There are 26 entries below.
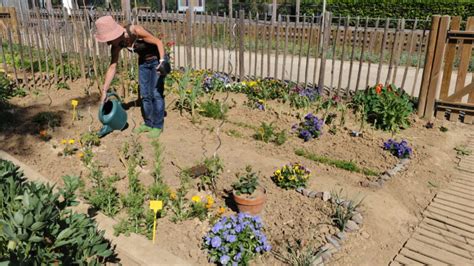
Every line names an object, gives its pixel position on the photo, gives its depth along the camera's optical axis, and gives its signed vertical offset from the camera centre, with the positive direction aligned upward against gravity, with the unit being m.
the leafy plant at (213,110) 5.90 -1.47
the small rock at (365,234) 3.32 -1.76
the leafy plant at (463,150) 4.99 -1.66
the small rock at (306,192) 3.84 -1.67
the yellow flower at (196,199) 3.38 -1.54
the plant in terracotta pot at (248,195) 3.36 -1.52
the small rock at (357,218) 3.44 -1.70
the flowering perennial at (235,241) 2.82 -1.59
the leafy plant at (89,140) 4.71 -1.53
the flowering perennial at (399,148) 4.71 -1.56
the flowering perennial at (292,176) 3.89 -1.56
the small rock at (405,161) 4.61 -1.66
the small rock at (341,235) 3.22 -1.72
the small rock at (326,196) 3.73 -1.65
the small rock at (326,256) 2.98 -1.74
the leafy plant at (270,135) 5.04 -1.56
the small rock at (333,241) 3.14 -1.73
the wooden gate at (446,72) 5.75 -0.89
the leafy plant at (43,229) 1.75 -1.06
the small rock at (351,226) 3.33 -1.71
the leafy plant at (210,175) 3.84 -1.57
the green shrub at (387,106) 5.55 -1.33
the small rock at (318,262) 2.91 -1.74
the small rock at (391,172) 4.32 -1.67
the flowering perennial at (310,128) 5.16 -1.50
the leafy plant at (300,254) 2.81 -1.71
